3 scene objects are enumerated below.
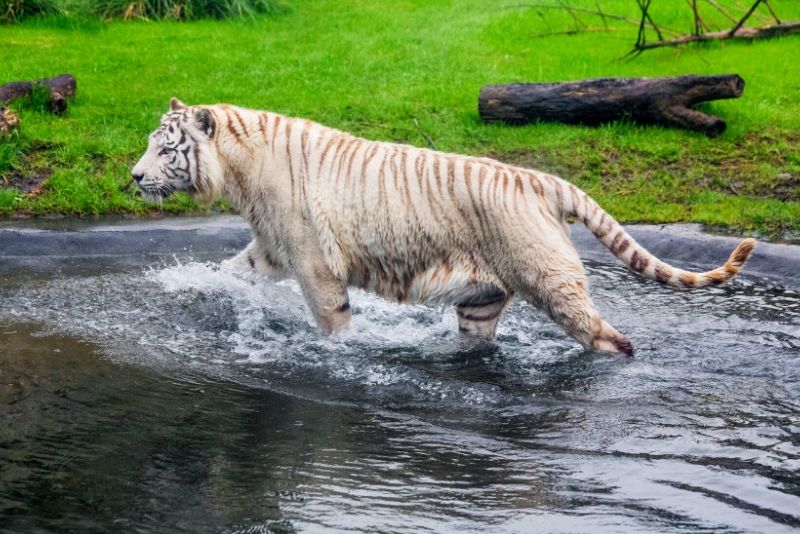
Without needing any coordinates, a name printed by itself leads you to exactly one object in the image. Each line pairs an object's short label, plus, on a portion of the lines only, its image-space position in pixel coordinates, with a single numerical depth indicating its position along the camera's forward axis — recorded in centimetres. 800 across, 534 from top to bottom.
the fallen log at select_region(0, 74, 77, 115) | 2039
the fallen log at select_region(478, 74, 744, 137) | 1942
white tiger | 1097
